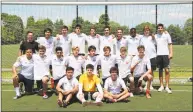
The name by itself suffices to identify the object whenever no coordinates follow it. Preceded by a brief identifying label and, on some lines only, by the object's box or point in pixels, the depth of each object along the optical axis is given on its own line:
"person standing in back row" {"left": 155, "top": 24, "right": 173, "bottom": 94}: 8.37
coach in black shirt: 8.22
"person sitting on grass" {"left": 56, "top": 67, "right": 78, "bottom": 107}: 7.15
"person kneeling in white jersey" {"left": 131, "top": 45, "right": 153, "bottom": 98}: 7.91
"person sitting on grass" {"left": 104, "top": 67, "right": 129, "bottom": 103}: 7.17
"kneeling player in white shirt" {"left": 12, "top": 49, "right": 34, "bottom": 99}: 7.97
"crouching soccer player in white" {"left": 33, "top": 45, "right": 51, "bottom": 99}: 7.95
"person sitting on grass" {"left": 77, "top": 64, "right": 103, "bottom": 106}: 7.13
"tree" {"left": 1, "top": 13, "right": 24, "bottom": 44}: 10.61
